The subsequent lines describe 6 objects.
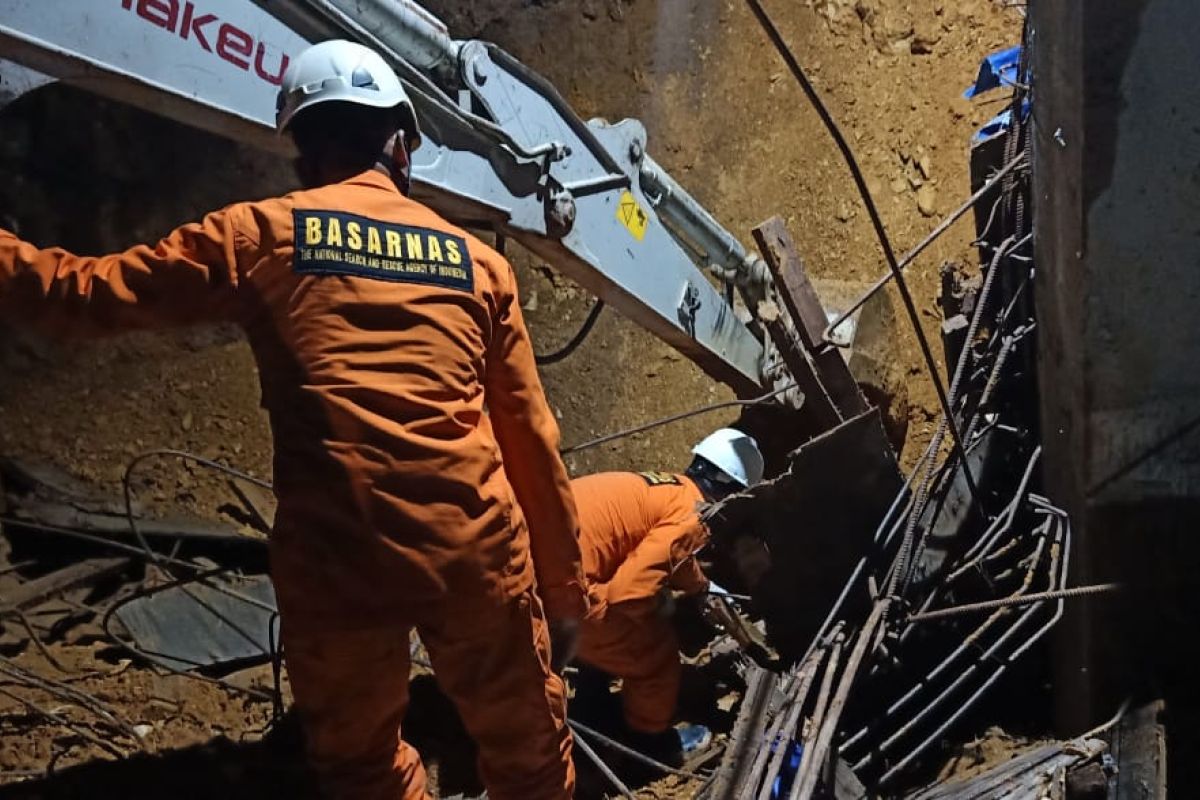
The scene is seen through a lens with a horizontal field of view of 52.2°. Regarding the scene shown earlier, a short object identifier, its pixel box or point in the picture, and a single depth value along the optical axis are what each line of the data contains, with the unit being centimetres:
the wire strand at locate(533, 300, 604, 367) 454
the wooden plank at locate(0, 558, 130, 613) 478
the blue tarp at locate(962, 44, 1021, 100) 599
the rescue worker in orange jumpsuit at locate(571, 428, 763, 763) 430
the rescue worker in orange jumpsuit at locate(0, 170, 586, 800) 261
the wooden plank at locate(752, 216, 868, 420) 458
